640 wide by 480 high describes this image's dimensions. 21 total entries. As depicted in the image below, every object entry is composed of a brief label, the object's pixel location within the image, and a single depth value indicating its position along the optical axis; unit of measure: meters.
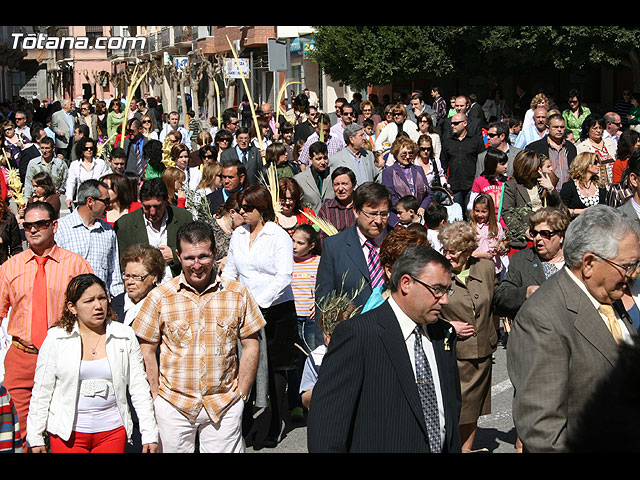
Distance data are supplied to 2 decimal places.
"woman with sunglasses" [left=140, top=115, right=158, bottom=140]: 16.22
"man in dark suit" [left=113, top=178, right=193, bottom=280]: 7.53
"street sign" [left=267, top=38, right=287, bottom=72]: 18.02
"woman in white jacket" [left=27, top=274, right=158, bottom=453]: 4.99
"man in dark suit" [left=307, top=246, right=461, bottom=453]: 3.58
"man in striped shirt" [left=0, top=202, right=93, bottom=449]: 5.93
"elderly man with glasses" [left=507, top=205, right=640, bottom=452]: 3.43
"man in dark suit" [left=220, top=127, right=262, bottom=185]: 12.52
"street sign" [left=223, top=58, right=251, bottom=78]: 19.15
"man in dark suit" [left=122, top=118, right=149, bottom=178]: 13.69
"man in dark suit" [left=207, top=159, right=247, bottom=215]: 9.34
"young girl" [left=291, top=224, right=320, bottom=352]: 7.43
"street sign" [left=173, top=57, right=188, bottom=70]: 32.78
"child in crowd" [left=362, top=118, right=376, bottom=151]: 15.07
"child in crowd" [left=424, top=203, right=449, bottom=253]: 8.41
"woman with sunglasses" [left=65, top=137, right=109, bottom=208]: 12.54
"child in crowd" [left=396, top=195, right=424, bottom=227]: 8.27
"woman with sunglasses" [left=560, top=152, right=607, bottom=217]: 9.69
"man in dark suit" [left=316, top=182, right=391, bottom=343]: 5.91
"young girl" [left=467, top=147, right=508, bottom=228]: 10.10
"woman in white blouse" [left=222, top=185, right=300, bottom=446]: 6.75
